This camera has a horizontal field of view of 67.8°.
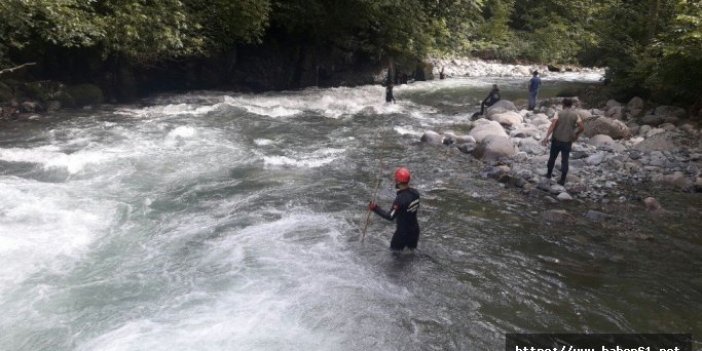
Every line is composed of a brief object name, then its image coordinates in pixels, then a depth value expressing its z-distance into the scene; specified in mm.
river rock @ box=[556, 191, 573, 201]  9648
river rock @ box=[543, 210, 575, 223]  8664
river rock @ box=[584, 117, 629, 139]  13781
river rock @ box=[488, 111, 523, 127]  15872
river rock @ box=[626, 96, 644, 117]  16222
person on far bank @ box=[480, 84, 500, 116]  18125
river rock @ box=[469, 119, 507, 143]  13800
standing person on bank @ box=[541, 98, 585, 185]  10078
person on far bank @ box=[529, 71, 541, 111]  17869
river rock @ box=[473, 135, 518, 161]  12227
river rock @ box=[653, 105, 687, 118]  14883
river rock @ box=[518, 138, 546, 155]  12602
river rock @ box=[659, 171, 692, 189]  10245
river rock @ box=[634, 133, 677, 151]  12320
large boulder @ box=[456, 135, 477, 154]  13141
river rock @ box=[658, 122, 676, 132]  13859
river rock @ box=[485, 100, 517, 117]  17420
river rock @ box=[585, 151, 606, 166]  11586
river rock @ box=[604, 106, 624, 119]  16259
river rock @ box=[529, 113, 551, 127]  15742
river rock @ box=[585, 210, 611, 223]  8734
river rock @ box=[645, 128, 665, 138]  13561
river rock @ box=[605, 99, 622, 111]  17234
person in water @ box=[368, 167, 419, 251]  6695
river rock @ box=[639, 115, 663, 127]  14734
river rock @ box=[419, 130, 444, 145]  13859
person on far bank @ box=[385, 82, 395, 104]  19594
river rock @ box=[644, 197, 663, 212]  9180
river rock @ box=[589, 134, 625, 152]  12617
